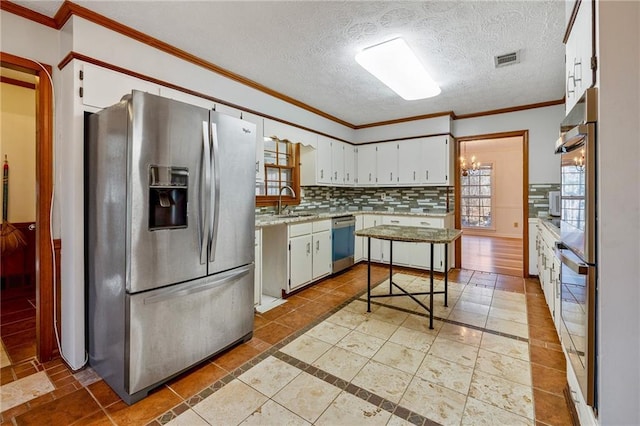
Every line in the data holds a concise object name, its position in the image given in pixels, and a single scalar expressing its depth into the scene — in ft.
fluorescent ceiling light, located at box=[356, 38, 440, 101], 7.80
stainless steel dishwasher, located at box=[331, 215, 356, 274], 13.84
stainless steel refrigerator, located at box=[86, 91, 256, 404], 5.57
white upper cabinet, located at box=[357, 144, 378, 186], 17.07
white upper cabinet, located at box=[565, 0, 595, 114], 3.79
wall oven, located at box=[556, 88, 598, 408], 3.56
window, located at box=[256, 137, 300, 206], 13.26
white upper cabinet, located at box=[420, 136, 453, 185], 14.71
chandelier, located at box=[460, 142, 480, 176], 27.40
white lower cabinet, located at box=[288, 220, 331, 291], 11.46
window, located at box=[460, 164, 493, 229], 28.68
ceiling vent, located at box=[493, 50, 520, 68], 8.59
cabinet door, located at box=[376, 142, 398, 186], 16.29
